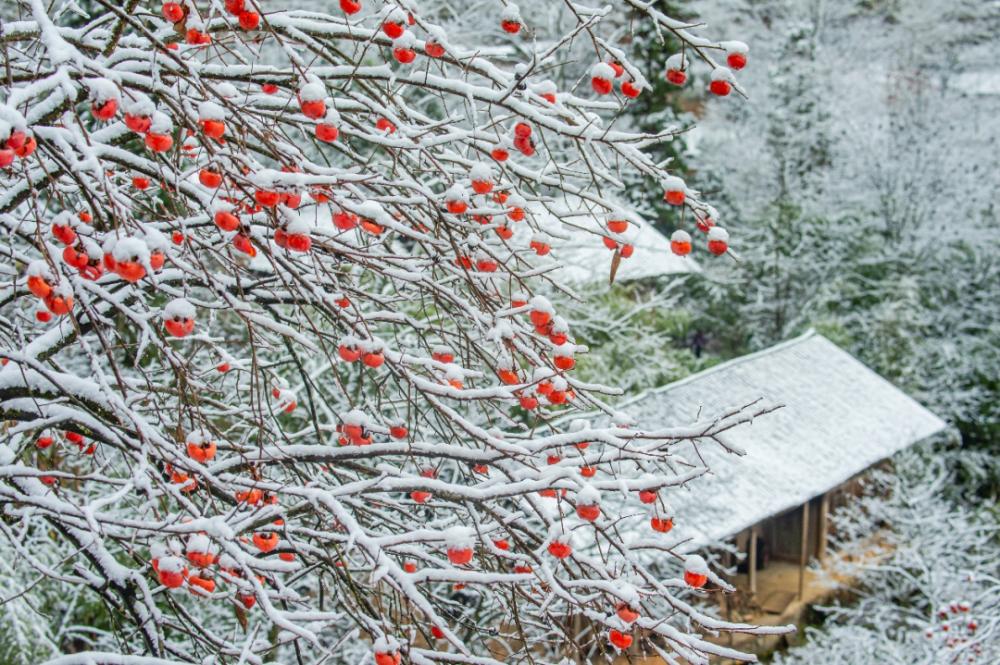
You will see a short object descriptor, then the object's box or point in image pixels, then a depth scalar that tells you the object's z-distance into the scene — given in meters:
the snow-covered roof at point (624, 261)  11.10
